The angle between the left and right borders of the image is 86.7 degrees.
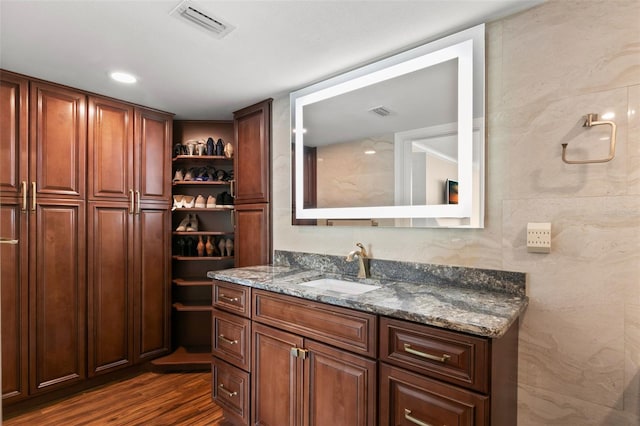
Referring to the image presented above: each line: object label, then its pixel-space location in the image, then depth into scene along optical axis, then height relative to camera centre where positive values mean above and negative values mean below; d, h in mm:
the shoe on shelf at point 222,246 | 3191 -322
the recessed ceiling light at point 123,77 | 2231 +909
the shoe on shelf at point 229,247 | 3180 -331
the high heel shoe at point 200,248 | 3152 -338
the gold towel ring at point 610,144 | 1306 +277
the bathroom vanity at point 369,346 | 1200 -582
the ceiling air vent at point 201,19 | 1538 +924
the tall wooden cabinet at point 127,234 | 2609 -187
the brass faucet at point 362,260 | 2061 -296
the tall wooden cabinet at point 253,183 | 2723 +236
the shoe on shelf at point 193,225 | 3191 -126
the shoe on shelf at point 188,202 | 3143 +91
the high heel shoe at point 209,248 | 3164 -338
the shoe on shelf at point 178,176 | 3139 +333
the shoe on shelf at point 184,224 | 3156 -116
